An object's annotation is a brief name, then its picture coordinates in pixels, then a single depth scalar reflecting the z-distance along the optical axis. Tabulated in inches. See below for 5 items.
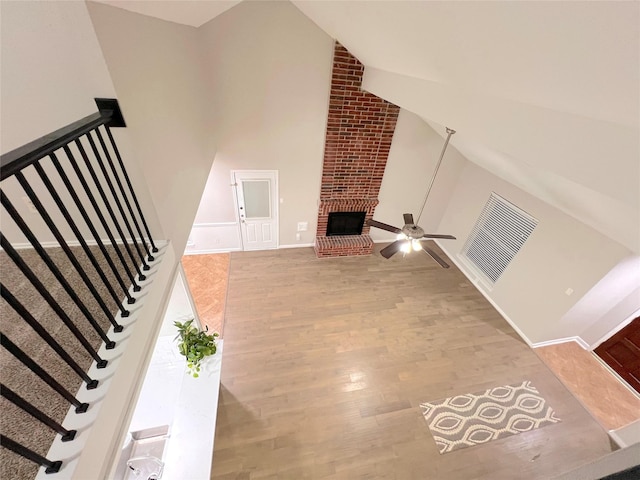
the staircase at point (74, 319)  38.4
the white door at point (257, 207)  186.5
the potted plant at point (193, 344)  126.6
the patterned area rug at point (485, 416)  127.1
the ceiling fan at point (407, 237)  112.8
